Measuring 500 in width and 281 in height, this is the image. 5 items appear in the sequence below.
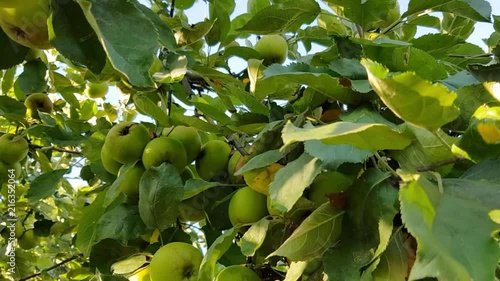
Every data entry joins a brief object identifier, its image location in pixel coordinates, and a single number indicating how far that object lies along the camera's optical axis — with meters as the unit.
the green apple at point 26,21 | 0.77
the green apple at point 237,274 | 0.91
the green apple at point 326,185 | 0.86
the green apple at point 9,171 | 1.88
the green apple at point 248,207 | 0.98
